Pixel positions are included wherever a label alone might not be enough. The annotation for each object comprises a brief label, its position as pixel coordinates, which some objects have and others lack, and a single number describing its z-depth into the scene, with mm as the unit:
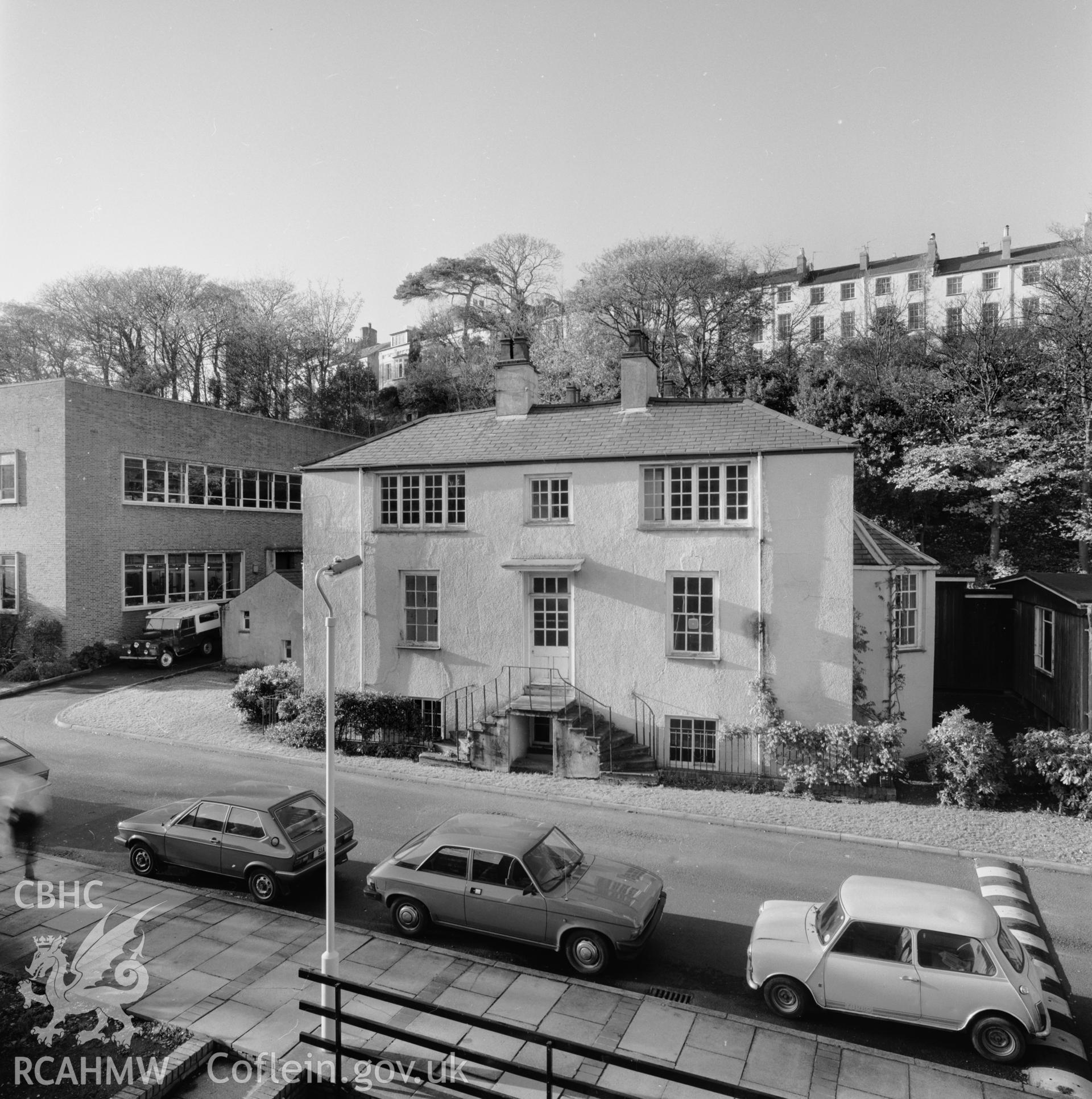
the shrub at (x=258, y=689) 21516
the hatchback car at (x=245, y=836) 11508
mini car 8047
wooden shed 19188
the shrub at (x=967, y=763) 15844
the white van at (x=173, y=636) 28766
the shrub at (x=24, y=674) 26688
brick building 28875
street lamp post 8219
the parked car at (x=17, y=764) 14688
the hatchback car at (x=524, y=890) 9664
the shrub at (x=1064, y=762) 15320
